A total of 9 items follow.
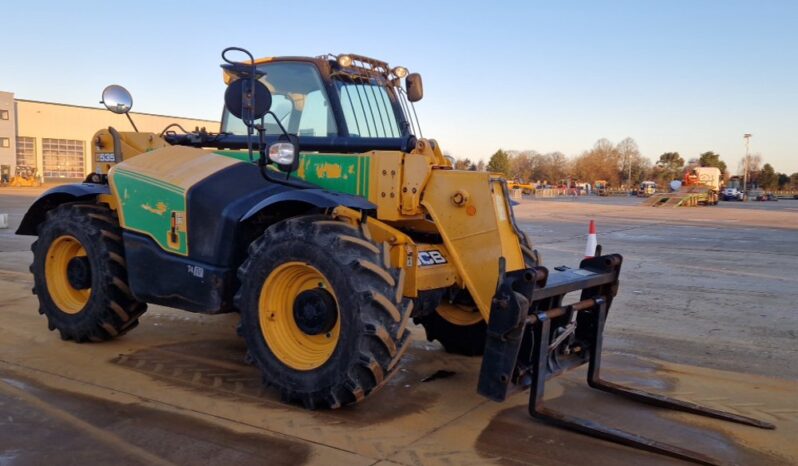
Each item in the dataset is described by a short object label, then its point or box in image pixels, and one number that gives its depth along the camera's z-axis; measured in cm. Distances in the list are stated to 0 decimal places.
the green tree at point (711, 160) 9444
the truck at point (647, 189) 6821
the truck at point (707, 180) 4684
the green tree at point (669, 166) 9338
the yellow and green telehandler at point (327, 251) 414
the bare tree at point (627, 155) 9631
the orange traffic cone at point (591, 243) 808
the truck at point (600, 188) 7385
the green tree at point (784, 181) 9156
